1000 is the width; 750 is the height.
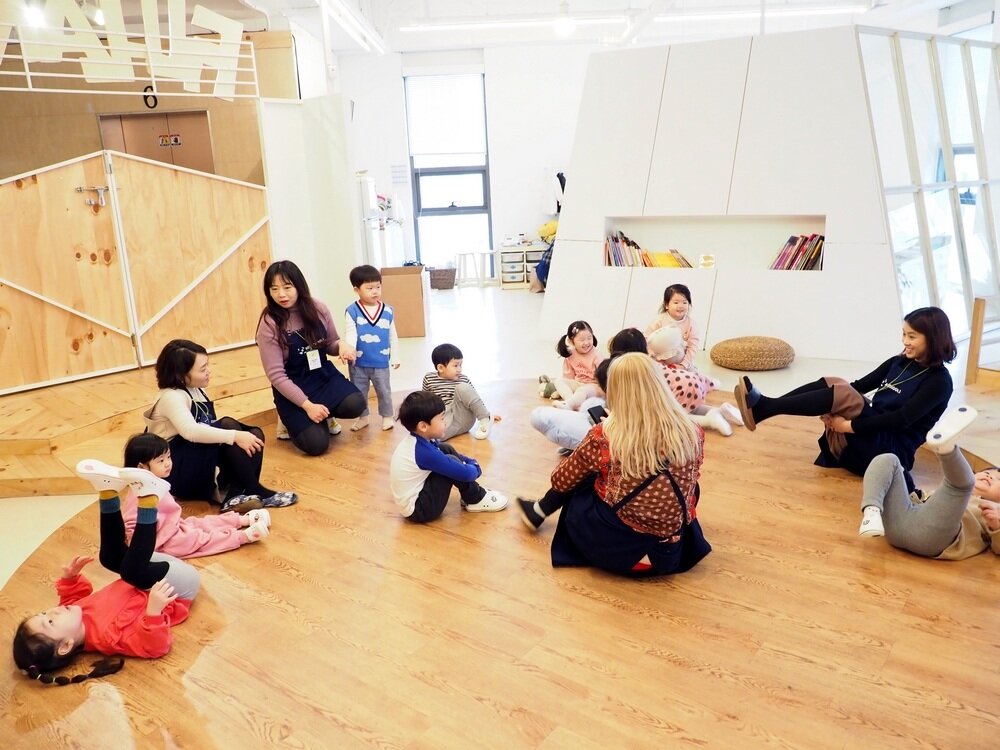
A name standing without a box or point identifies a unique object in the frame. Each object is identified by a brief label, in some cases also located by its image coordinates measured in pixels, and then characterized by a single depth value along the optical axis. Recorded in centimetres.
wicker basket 1102
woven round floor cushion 558
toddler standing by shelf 484
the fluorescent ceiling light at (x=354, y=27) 739
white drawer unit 1102
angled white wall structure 570
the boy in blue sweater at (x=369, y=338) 448
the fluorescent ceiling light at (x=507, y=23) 913
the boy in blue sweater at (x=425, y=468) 322
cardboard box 721
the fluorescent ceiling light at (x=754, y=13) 951
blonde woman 260
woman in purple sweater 415
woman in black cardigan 338
